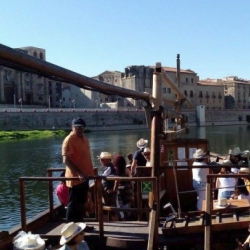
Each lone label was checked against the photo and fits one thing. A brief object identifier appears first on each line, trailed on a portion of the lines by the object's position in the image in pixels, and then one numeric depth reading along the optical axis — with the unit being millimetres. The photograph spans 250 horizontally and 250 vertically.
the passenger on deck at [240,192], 7524
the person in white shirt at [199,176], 8578
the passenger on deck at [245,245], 5757
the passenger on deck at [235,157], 8857
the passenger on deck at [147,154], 9584
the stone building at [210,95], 117125
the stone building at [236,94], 124562
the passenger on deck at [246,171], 7461
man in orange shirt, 6551
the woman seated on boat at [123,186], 8484
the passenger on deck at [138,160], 9672
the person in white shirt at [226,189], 8031
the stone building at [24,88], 93688
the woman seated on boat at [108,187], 8070
